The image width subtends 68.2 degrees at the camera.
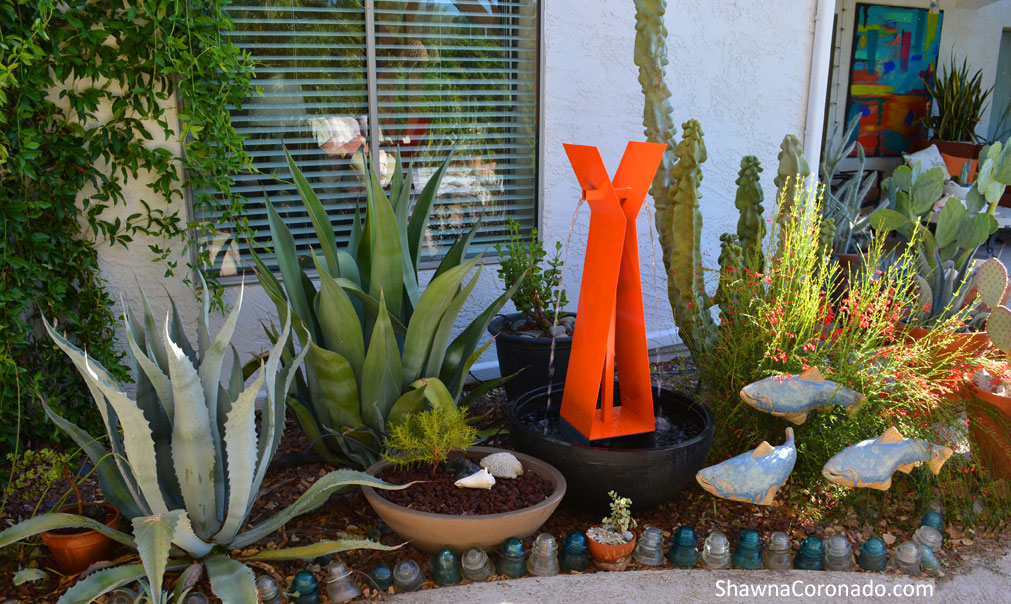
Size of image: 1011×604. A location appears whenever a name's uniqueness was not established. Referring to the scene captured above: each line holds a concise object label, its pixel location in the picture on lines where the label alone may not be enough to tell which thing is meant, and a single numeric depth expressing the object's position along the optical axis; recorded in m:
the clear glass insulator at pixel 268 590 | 2.00
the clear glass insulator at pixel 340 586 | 2.06
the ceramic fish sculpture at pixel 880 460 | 2.34
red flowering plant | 2.57
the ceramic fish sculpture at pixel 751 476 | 2.29
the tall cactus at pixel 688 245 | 2.99
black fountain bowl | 2.32
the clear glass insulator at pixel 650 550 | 2.25
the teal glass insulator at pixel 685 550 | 2.25
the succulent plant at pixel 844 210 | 4.66
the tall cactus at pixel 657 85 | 2.98
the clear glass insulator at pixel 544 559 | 2.18
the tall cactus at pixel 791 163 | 3.46
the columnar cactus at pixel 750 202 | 3.49
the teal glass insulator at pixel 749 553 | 2.25
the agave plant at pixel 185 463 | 1.89
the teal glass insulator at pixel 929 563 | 2.29
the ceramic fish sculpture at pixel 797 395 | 2.46
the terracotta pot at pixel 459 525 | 2.12
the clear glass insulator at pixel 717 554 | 2.24
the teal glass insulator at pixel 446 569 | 2.12
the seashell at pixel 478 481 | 2.26
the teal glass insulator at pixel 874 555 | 2.26
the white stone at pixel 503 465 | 2.35
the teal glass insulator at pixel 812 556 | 2.26
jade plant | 3.46
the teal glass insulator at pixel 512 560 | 2.16
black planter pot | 3.28
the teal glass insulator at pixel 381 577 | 2.10
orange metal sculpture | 2.40
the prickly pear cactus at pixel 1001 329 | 2.70
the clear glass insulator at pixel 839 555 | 2.27
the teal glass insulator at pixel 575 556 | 2.22
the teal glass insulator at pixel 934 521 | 2.45
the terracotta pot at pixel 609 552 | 2.21
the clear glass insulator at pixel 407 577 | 2.11
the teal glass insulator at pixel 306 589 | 2.03
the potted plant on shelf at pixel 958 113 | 8.06
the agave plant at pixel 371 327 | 2.52
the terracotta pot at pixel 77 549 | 2.11
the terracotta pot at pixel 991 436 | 2.58
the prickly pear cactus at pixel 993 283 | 2.90
